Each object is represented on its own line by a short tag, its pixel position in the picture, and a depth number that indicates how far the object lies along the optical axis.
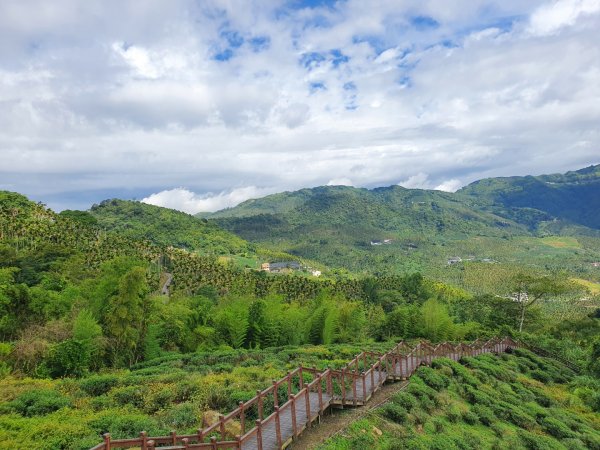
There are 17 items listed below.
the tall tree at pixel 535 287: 46.12
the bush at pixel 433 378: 18.34
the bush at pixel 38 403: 13.59
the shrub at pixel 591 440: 16.75
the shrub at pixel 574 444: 15.83
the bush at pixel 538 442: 15.10
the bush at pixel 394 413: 13.81
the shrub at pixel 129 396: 14.72
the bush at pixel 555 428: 17.14
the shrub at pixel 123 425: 11.33
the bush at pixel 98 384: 16.86
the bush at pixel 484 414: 16.62
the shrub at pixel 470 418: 16.17
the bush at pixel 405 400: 14.87
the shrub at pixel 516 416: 17.50
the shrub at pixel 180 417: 12.18
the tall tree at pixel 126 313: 24.44
